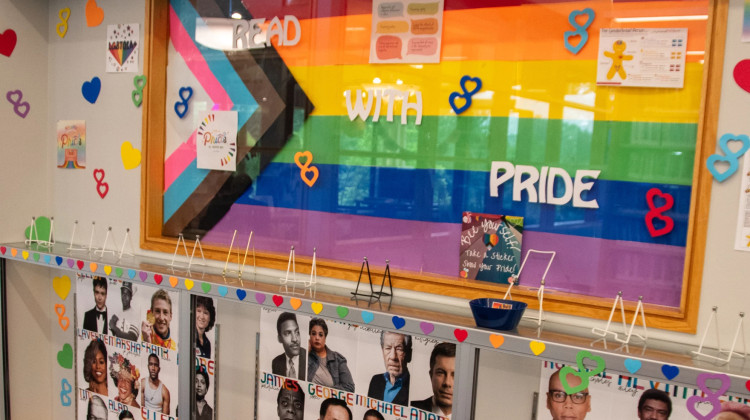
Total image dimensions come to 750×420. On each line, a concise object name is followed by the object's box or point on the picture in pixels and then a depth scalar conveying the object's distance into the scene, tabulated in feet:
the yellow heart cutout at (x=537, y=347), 5.98
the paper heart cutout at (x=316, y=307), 7.23
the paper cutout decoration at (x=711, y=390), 5.28
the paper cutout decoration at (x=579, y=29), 6.57
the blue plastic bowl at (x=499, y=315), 6.24
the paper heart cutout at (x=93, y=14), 10.15
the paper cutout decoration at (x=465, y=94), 7.19
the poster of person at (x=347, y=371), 7.09
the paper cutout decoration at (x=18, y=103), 10.16
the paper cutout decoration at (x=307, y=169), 8.35
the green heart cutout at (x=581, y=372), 5.74
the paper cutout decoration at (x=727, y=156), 5.88
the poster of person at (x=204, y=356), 8.57
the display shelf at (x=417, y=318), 5.57
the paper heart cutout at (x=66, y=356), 10.82
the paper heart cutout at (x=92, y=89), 10.22
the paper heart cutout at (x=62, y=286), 10.82
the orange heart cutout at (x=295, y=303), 7.41
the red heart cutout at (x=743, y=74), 5.85
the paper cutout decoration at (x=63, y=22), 10.52
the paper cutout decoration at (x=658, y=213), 6.26
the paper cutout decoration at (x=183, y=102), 9.42
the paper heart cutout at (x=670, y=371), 5.43
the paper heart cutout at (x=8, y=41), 9.96
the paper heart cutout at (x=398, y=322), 6.73
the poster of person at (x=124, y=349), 9.04
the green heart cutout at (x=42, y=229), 10.73
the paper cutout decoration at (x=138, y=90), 9.64
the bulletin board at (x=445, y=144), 6.29
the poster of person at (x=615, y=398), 5.78
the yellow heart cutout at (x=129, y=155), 9.79
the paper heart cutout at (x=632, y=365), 5.56
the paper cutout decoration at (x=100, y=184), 10.20
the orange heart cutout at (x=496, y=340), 6.16
